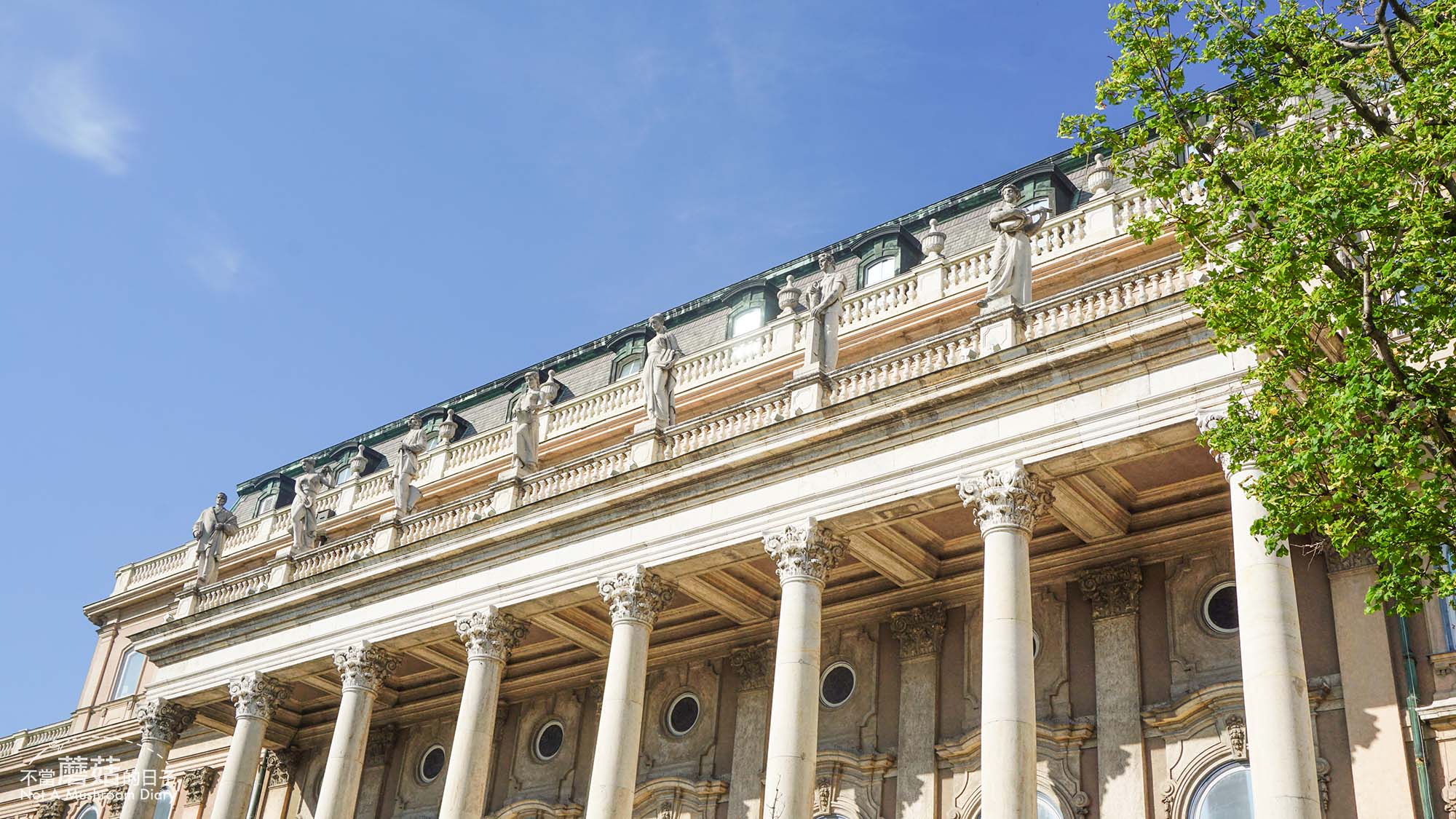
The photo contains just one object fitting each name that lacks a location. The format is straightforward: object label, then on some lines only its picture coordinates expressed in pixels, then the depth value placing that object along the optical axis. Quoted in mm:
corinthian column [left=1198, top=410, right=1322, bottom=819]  18188
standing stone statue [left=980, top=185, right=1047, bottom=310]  25453
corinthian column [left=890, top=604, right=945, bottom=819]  27078
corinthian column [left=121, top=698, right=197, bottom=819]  35469
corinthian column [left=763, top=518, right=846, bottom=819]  23016
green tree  15445
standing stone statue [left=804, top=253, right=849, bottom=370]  27859
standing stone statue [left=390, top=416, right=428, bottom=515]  35000
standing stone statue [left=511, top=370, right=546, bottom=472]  32500
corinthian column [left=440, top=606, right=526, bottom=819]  27969
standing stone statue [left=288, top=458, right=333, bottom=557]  37031
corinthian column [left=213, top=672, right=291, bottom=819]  33188
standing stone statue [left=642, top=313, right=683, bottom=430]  30062
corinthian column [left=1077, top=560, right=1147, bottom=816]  24391
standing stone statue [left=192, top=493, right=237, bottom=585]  39688
